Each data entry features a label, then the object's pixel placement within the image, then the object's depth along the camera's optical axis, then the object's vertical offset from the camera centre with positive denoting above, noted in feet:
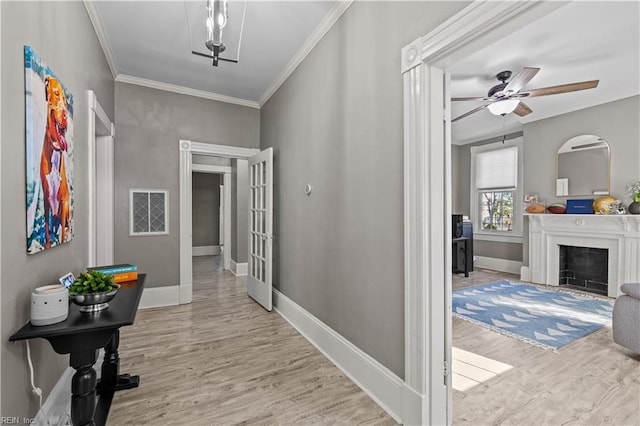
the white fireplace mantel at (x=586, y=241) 13.60 -1.50
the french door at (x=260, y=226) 12.23 -0.68
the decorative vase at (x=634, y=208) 13.10 +0.12
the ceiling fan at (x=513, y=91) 9.78 +4.11
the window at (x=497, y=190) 19.60 +1.38
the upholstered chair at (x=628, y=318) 8.39 -3.04
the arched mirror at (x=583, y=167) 14.71 +2.20
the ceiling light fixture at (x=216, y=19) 6.23 +4.01
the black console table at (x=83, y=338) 4.33 -1.89
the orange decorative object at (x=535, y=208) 16.72 +0.14
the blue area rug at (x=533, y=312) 10.10 -4.02
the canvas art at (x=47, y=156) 4.74 +0.97
